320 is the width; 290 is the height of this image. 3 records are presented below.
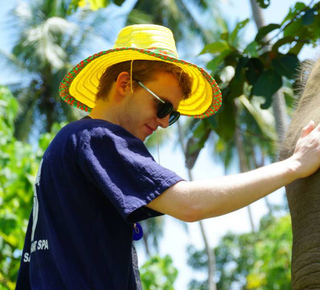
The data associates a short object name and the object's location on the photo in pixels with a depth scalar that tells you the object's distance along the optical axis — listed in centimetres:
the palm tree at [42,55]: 2455
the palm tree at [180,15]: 2539
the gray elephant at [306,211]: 192
